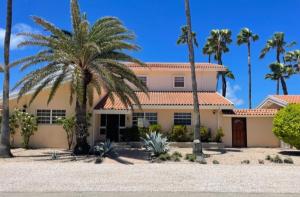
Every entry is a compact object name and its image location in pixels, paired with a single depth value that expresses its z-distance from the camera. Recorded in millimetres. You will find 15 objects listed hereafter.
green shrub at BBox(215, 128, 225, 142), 16574
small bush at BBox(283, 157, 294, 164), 11616
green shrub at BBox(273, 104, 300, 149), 13584
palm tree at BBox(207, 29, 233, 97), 32086
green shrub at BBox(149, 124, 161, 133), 16564
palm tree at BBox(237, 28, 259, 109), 32847
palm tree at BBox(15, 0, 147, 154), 12470
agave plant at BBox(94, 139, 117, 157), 12460
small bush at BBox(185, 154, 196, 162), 11838
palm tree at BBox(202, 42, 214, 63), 32638
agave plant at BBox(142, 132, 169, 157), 12280
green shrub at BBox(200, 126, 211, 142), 16442
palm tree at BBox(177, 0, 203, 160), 12320
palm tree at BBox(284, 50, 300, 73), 30238
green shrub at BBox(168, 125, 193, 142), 16484
